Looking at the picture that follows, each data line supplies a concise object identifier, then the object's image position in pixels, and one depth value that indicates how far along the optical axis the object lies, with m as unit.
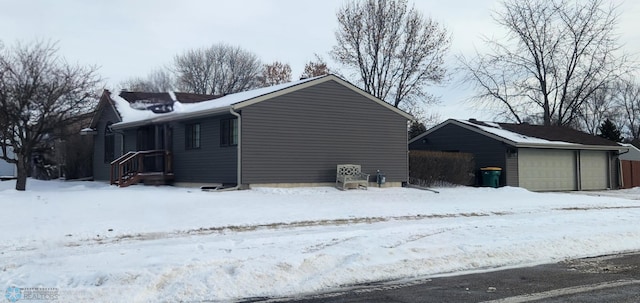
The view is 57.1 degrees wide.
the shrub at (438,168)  25.09
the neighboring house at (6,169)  42.01
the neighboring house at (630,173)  33.16
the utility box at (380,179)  22.59
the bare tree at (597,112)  59.56
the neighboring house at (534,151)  27.58
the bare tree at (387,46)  38.09
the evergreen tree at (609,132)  45.59
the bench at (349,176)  21.08
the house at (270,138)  19.91
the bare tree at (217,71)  53.56
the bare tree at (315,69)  43.86
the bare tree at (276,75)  50.28
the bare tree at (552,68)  39.38
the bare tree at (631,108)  64.12
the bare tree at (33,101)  19.80
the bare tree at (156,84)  57.48
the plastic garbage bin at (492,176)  26.45
